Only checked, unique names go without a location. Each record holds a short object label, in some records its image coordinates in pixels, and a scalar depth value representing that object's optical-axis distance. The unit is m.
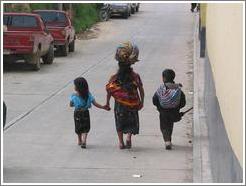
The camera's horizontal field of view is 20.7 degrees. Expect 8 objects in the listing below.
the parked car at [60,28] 26.73
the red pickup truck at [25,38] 20.78
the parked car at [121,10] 49.16
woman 9.94
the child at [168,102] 9.99
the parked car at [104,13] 46.78
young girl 10.25
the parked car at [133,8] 53.89
